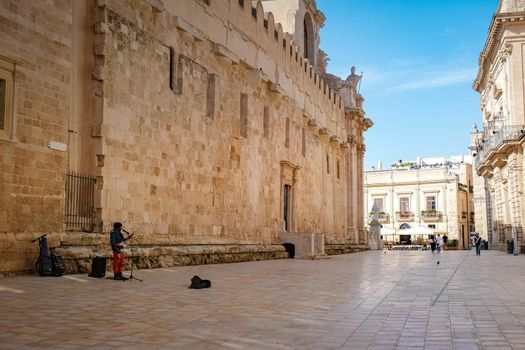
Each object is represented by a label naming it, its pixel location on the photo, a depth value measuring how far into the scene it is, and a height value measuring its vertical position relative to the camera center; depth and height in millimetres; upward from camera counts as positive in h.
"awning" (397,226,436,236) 49781 +380
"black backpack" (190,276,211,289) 9172 -701
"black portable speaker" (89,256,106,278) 10117 -499
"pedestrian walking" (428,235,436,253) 32781 -505
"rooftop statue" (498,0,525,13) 31750 +12111
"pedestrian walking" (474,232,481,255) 30500 -554
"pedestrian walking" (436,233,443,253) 32794 -509
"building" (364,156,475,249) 60250 +3825
